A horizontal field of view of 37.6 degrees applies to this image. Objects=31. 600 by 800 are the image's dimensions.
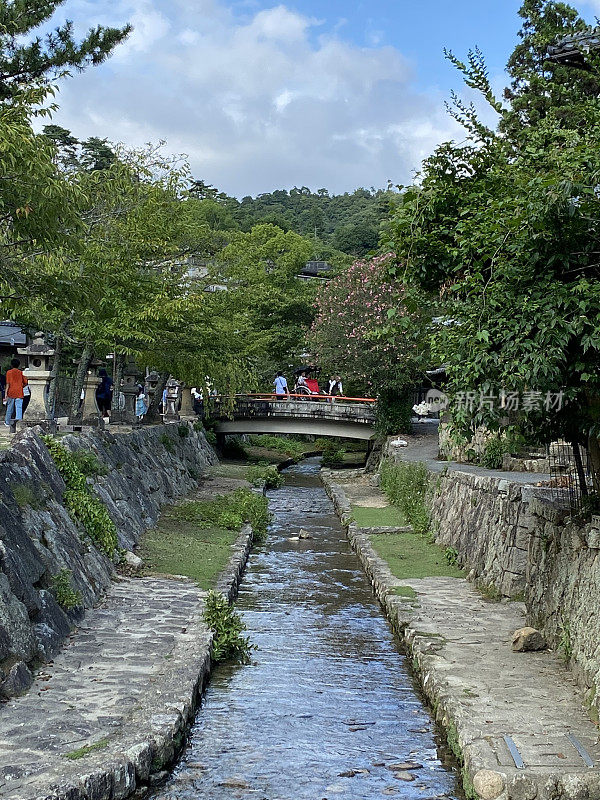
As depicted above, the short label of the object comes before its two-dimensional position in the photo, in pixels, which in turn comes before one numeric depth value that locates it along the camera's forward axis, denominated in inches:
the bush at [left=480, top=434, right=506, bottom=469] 902.4
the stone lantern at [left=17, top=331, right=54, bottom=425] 649.0
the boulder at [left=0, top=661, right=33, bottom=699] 329.8
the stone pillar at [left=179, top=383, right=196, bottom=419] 1574.8
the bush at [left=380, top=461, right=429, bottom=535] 857.5
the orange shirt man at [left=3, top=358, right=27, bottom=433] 790.4
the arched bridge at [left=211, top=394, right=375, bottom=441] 1590.8
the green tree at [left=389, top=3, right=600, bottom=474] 330.0
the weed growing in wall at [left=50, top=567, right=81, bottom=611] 430.0
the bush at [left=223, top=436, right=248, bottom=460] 1752.6
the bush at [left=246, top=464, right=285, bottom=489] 1312.4
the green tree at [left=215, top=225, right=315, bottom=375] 1845.5
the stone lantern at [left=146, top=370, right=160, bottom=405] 1238.3
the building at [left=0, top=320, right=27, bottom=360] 1237.7
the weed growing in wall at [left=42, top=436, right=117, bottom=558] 551.8
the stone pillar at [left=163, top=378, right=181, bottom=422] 1506.9
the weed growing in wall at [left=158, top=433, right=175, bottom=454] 1064.2
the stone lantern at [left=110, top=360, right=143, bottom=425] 1088.1
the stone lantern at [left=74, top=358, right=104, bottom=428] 854.5
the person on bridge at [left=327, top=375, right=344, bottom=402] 1795.0
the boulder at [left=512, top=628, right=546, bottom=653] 424.8
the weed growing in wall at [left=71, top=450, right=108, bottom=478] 618.6
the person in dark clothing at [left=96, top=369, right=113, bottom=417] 1215.6
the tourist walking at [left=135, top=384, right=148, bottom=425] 1359.5
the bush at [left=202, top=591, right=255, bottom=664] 458.6
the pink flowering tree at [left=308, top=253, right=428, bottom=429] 1326.3
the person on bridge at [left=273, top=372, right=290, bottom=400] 1754.4
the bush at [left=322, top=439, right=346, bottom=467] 1809.8
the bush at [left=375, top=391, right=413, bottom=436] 1444.4
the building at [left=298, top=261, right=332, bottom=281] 2691.9
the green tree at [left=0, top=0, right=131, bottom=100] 663.1
